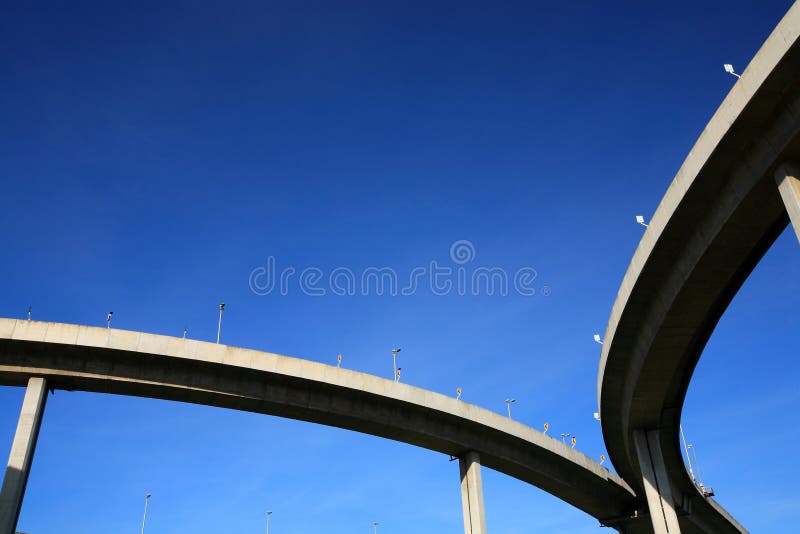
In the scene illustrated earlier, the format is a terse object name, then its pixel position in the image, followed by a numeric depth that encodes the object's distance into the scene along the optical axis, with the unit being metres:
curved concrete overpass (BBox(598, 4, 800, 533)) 17.69
